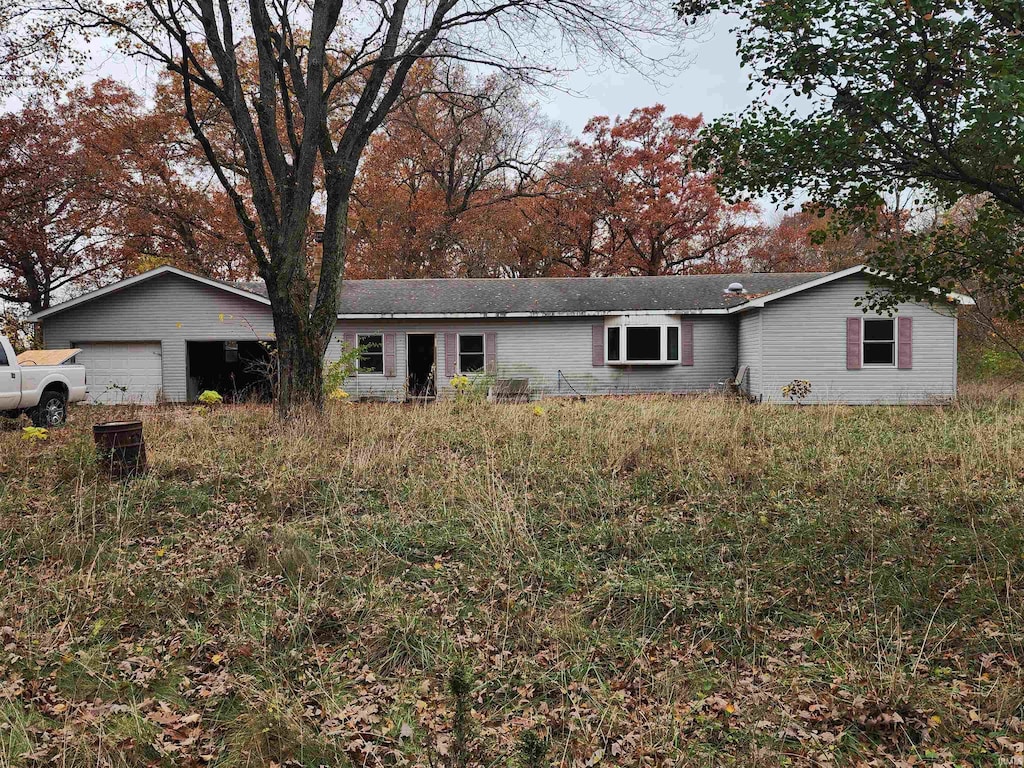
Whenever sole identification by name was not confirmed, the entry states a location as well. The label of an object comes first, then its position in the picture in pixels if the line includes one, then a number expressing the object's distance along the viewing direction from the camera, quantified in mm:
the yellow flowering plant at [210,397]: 10986
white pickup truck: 10484
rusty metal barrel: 6562
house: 17625
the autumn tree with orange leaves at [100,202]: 23469
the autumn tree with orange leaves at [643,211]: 29406
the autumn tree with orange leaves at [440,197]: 27625
